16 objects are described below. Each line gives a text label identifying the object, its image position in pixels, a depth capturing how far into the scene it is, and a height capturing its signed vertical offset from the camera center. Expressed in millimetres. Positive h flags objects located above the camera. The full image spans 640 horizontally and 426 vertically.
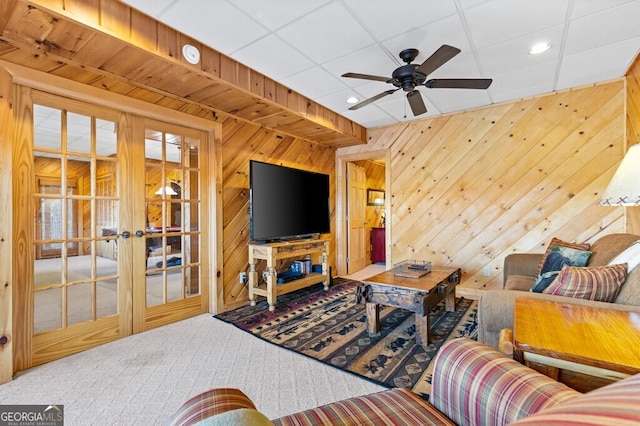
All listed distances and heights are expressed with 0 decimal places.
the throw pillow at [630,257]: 1537 -260
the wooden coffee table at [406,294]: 2371 -708
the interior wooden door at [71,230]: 2219 -128
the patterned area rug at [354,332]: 2066 -1103
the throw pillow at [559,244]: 2462 -296
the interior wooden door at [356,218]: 5230 -96
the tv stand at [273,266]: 3311 -606
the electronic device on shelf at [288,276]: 3657 -818
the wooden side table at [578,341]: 923 -462
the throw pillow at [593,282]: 1487 -376
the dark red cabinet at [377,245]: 6258 -703
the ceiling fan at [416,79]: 2148 +1083
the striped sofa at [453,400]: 812 -576
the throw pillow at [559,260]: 2091 -387
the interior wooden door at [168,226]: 2788 -126
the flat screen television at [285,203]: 3396 +142
